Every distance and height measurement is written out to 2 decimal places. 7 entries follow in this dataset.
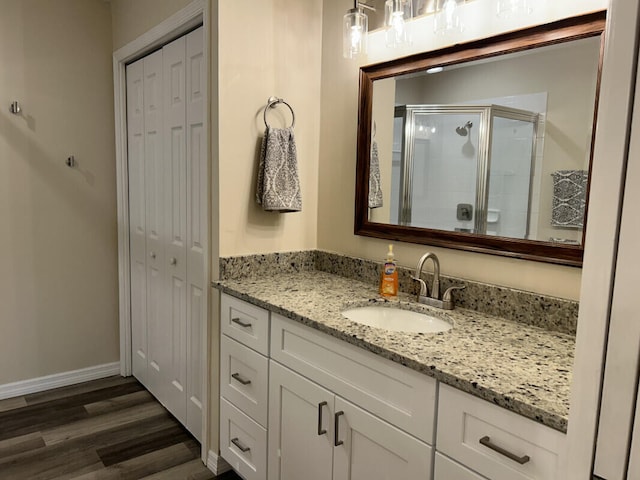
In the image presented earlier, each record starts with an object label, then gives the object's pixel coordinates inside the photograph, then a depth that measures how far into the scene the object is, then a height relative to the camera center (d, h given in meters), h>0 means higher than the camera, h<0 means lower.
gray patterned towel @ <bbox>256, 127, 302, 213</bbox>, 1.99 +0.06
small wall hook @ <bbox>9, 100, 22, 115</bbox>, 2.57 +0.38
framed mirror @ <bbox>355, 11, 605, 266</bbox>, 1.40 +0.17
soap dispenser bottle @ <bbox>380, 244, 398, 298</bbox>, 1.80 -0.34
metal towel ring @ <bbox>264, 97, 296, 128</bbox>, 2.04 +0.36
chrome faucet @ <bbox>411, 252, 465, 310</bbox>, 1.65 -0.35
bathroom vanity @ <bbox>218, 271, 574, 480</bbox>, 1.01 -0.53
